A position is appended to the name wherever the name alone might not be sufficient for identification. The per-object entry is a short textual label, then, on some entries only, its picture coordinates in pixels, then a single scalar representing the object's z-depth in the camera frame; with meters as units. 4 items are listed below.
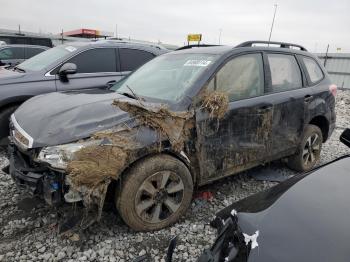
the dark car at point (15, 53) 10.11
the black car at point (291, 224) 1.44
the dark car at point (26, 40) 13.78
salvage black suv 2.53
